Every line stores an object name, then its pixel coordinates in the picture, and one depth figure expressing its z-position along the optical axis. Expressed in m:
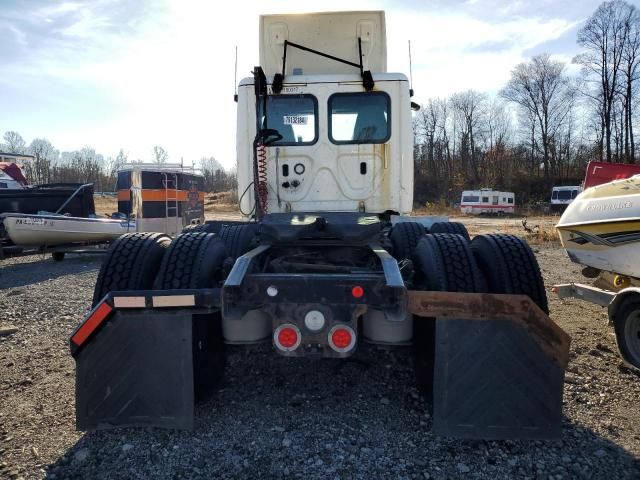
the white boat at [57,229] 10.58
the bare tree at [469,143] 59.30
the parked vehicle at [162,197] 13.16
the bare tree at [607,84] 45.91
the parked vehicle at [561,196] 38.87
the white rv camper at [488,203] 40.31
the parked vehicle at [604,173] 6.97
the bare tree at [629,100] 44.91
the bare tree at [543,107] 54.44
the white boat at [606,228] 4.80
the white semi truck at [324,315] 2.66
